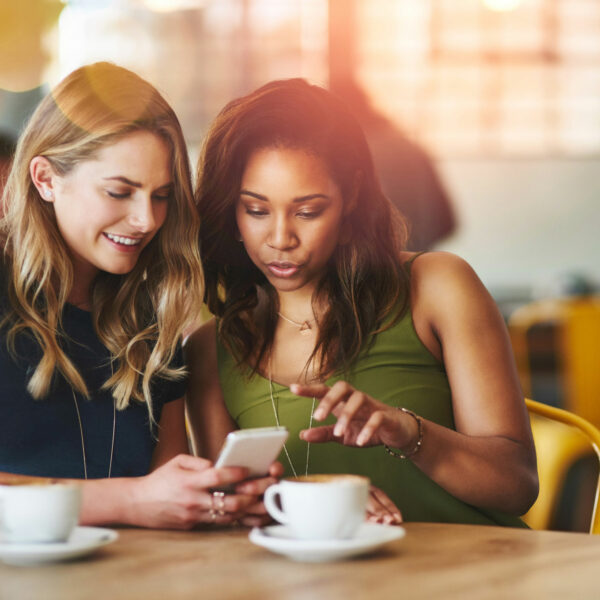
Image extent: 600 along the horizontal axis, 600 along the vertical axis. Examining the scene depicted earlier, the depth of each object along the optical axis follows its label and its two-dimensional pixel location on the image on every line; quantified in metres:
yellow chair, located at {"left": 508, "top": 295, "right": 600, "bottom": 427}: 3.99
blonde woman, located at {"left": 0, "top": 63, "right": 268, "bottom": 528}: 2.06
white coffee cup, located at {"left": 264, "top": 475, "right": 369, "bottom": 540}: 1.67
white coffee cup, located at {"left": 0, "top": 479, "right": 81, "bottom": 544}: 1.66
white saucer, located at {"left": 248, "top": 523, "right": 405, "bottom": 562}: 1.66
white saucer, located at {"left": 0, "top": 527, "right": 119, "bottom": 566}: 1.65
